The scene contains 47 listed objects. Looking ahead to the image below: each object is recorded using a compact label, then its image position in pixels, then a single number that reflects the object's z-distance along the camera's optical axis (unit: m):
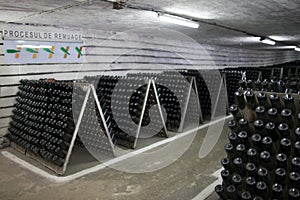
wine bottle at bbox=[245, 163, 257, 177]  2.32
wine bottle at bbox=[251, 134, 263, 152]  2.34
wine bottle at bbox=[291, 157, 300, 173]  2.16
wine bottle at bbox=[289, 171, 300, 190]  2.14
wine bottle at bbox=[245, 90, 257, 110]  2.50
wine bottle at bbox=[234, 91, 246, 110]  2.61
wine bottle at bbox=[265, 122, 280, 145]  2.30
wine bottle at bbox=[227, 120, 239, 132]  2.59
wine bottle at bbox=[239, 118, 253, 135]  2.48
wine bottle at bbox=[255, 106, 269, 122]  2.37
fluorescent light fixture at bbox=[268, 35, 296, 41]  8.16
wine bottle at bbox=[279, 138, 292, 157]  2.25
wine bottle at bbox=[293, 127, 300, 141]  2.24
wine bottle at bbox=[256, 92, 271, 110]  2.44
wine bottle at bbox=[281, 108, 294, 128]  2.27
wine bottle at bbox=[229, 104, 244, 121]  2.59
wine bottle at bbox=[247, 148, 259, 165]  2.35
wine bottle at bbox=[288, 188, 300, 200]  2.11
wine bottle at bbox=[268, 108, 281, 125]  2.31
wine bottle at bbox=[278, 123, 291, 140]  2.26
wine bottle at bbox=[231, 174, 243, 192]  2.42
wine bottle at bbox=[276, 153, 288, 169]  2.23
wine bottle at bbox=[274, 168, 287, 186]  2.21
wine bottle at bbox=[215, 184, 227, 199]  2.63
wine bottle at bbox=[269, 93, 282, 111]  2.34
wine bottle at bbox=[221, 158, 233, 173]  2.60
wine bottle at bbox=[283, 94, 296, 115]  2.31
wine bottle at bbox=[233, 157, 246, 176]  2.45
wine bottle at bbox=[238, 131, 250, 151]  2.44
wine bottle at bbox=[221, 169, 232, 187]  2.59
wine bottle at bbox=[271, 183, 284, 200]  2.21
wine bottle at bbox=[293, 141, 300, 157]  2.20
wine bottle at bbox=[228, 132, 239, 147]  2.53
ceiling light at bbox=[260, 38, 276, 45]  8.49
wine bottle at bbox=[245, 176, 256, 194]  2.29
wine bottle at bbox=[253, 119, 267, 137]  2.35
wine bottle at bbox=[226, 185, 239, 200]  2.47
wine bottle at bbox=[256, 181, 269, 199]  2.24
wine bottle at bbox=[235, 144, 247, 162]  2.44
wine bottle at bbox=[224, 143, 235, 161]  2.54
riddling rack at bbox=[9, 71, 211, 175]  4.02
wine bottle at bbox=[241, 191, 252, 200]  2.32
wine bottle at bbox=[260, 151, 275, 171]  2.29
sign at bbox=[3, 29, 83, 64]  5.16
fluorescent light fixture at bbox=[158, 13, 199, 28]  4.36
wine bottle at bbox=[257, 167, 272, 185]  2.26
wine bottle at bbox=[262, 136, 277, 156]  2.29
